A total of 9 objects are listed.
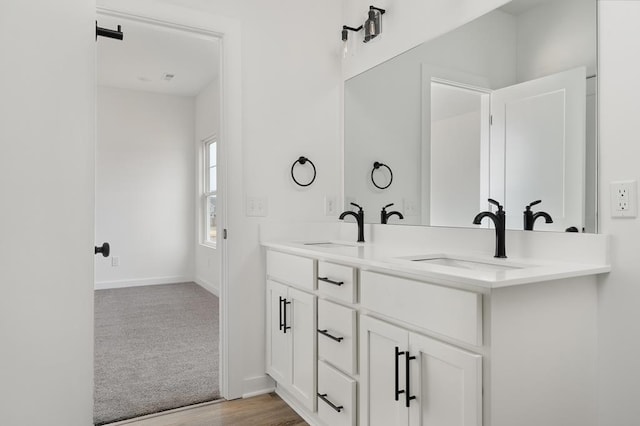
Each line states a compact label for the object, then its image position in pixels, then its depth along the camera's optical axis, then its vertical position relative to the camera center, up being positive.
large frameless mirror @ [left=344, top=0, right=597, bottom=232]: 1.46 +0.39
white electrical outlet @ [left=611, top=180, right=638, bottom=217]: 1.29 +0.04
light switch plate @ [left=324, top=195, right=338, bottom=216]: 2.67 +0.02
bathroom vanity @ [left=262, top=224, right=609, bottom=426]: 1.15 -0.40
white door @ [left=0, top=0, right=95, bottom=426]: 0.40 +0.00
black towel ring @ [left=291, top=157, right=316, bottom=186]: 2.55 +0.28
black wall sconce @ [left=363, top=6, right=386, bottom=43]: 2.36 +1.06
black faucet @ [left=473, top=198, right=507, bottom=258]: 1.56 -0.07
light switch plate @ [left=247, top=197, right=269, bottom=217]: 2.41 +0.01
